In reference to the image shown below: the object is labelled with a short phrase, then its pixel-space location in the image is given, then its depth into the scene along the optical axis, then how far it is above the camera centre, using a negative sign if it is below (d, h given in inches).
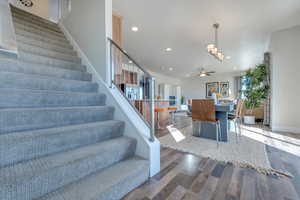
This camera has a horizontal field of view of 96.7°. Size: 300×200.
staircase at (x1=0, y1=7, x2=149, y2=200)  36.0 -14.4
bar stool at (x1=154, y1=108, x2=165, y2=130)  156.6 -27.7
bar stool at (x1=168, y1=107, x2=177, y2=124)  190.4 -14.6
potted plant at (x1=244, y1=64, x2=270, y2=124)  173.8 +14.4
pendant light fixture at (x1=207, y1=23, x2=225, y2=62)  128.1 +47.3
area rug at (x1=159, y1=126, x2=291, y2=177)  72.3 -35.1
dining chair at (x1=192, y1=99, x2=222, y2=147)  102.6 -9.6
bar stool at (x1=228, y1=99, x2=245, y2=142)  114.6 -11.4
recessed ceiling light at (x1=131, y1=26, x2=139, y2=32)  143.9 +77.4
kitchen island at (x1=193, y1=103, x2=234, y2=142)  106.4 -25.5
